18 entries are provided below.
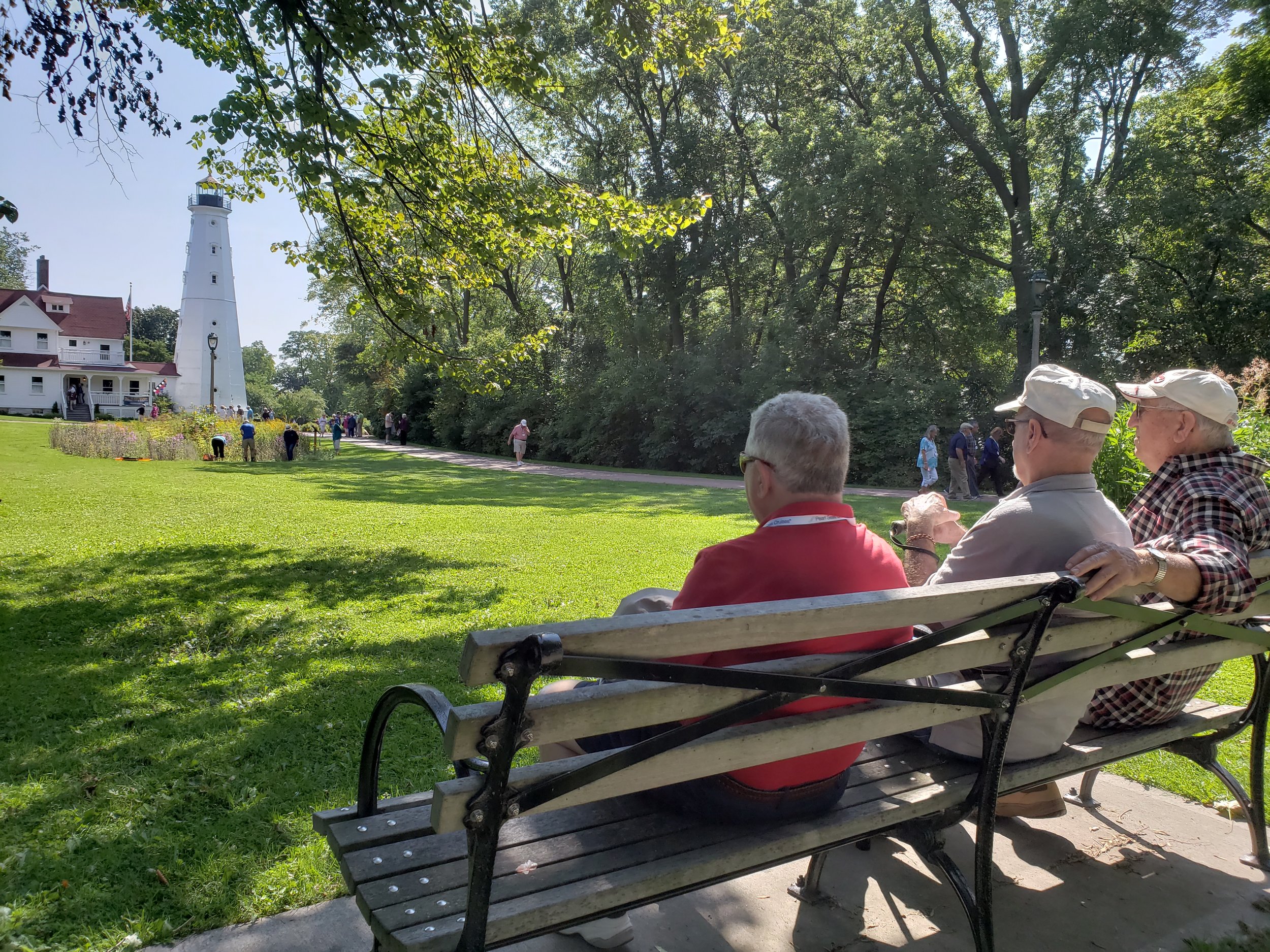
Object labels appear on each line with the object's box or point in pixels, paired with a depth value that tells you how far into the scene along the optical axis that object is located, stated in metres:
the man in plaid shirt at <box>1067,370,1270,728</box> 2.56
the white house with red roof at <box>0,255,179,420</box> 63.06
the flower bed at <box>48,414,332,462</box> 25.00
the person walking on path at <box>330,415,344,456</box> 34.16
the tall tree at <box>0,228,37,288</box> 73.12
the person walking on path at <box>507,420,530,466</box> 31.03
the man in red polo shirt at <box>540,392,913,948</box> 2.10
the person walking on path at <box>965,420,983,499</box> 19.64
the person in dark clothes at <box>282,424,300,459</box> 27.88
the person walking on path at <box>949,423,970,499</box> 19.31
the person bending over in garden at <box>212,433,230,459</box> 25.97
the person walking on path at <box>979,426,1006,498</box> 20.53
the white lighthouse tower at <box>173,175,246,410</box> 59.53
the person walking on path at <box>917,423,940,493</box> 19.56
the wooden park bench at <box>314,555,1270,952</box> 1.63
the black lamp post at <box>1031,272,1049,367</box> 20.61
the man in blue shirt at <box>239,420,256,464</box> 26.44
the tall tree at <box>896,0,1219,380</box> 24.78
